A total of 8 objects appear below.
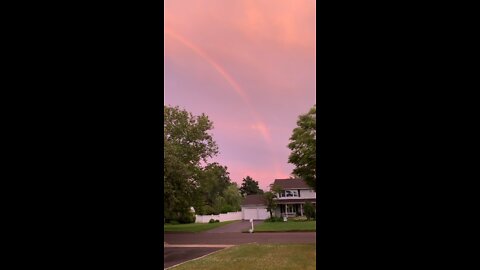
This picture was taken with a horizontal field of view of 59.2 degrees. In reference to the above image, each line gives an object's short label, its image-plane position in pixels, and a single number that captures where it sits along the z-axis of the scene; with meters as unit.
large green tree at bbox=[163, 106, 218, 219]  19.77
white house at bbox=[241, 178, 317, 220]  31.75
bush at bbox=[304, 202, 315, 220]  27.07
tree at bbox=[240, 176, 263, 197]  56.96
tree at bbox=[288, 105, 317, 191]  13.44
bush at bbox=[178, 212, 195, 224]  27.58
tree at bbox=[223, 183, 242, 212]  41.22
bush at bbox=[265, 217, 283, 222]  29.30
